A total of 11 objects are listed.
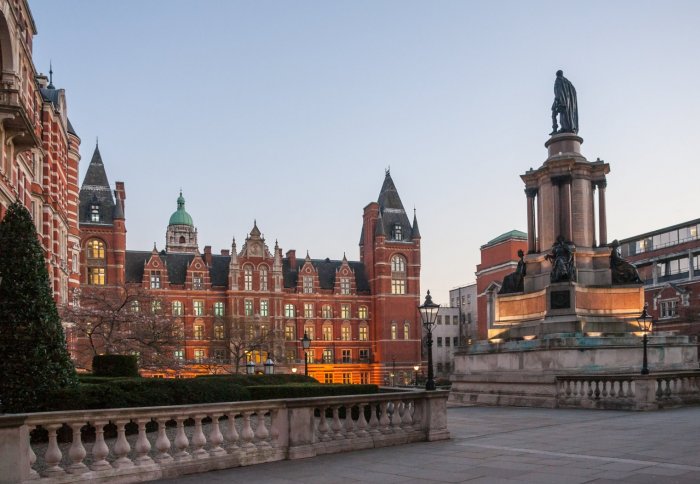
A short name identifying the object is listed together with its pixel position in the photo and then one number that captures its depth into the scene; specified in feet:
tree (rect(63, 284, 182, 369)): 146.82
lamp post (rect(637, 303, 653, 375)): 89.30
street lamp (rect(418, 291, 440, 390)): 62.23
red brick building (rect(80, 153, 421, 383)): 280.51
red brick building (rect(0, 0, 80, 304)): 101.09
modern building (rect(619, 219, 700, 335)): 256.52
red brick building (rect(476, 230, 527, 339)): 325.01
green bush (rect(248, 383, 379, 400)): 63.52
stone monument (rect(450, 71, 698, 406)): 83.15
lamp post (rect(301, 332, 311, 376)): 135.03
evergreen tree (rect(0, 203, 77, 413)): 40.19
